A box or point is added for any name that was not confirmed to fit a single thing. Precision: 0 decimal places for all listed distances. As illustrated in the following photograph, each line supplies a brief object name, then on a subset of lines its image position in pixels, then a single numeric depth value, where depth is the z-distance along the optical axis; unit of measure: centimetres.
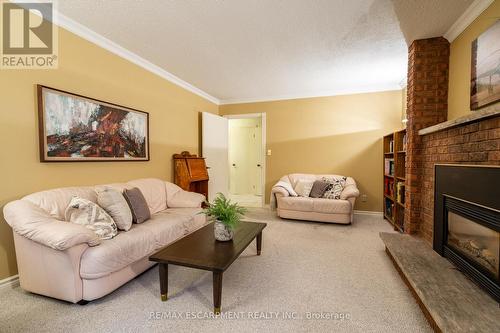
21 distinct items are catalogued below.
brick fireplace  247
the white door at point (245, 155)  672
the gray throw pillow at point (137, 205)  250
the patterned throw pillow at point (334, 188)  419
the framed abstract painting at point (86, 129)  226
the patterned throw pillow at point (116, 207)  225
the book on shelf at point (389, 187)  400
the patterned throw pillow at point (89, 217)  201
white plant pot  210
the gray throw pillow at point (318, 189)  428
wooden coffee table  168
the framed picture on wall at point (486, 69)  178
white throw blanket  437
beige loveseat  385
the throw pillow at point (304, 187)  441
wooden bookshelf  355
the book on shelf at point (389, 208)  396
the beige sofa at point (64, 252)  170
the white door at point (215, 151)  479
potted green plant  206
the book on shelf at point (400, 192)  344
